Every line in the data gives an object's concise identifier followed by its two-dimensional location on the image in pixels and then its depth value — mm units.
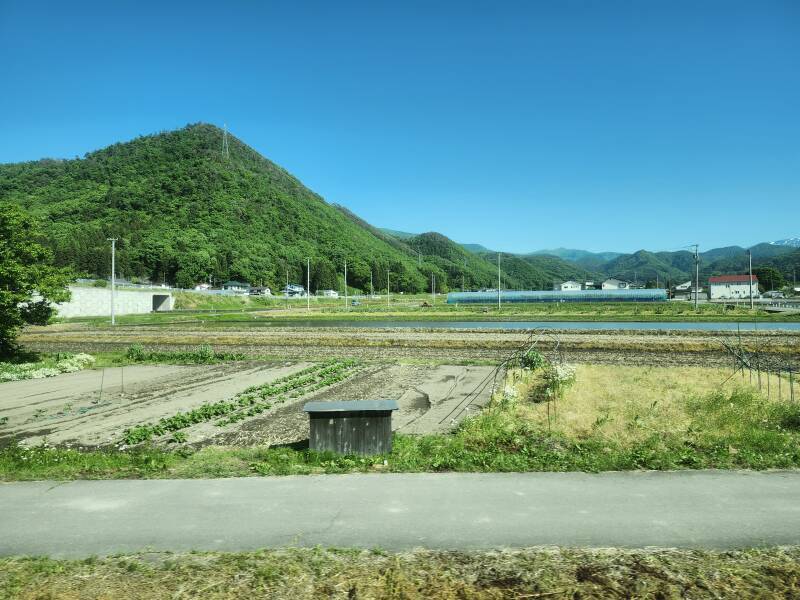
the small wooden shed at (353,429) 9109
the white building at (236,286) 123206
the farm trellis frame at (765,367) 17281
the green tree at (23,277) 22734
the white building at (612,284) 187625
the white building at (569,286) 187525
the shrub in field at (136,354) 27719
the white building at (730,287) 142838
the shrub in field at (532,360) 20031
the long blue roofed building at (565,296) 112188
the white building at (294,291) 131625
